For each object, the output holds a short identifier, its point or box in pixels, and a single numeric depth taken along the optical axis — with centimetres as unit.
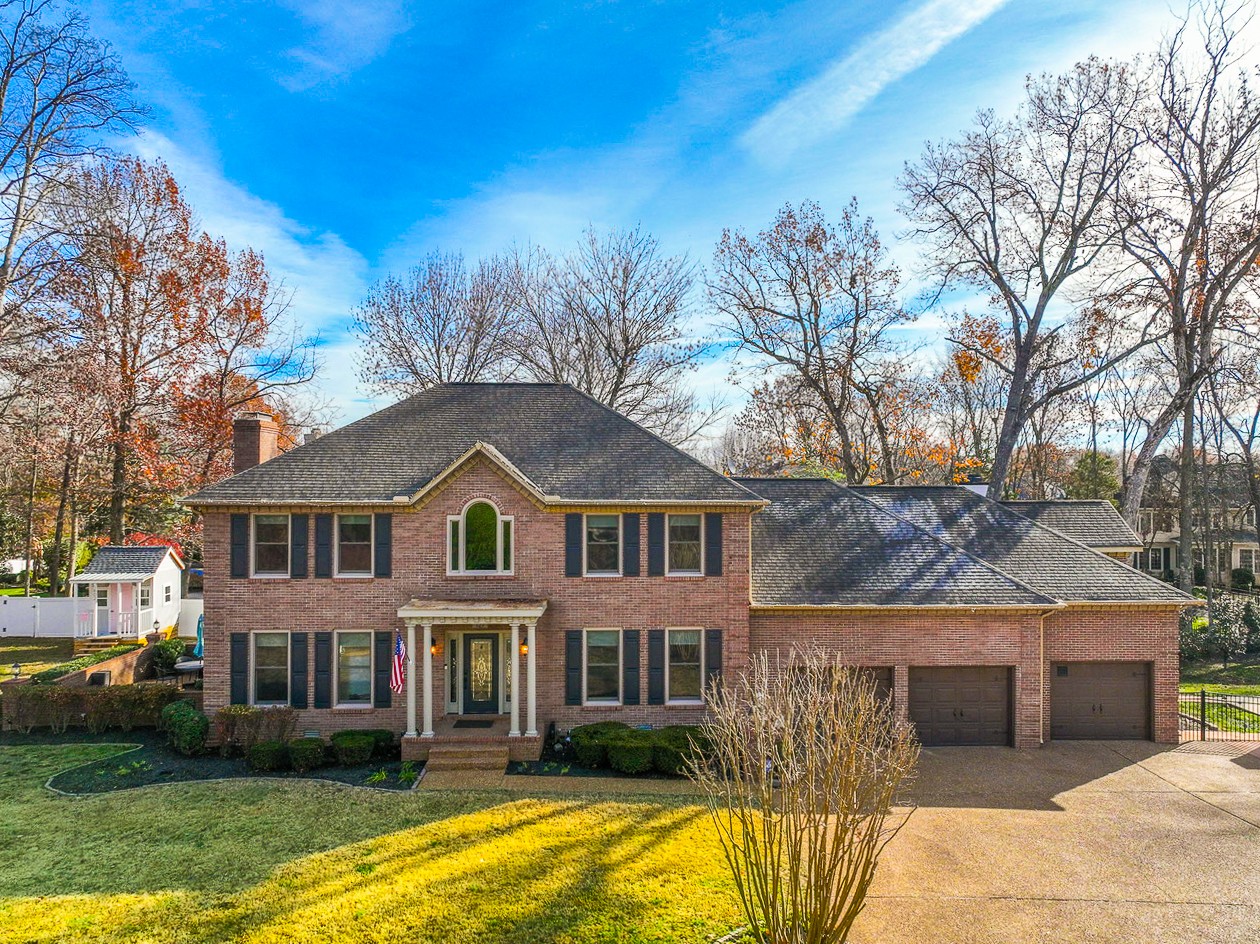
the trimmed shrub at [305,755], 1387
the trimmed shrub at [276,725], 1448
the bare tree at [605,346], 3238
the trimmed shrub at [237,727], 1440
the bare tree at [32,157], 1727
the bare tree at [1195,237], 2334
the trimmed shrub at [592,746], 1405
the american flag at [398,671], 1480
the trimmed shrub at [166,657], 2153
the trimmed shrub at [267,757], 1382
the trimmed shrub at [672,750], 1369
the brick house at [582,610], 1545
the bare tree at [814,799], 655
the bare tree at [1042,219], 2433
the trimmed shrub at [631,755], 1367
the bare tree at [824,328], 2944
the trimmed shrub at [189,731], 1459
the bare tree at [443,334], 3278
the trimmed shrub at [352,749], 1413
